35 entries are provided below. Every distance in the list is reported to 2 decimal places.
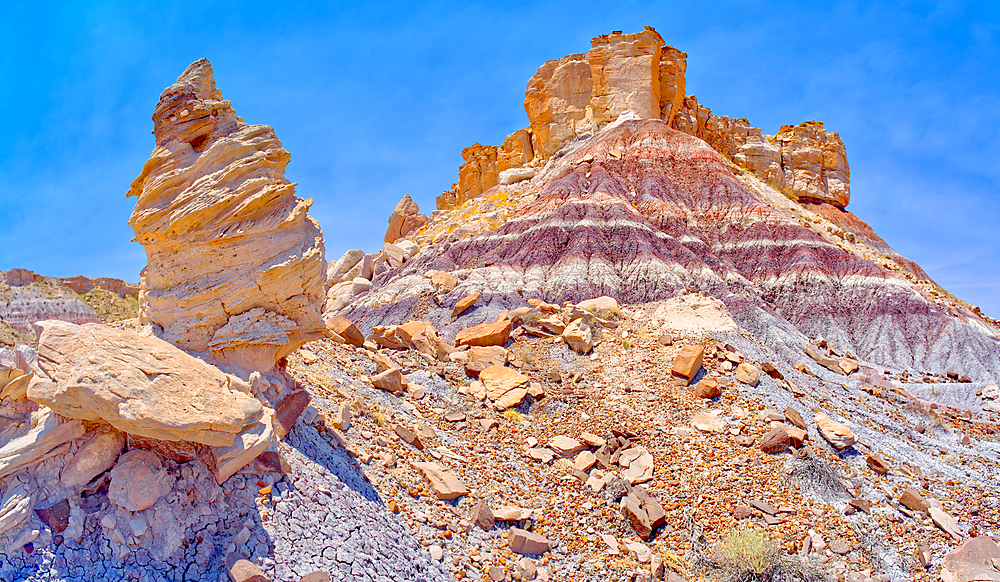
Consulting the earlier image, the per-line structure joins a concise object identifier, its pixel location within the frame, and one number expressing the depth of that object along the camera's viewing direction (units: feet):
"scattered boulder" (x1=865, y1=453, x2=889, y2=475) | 33.01
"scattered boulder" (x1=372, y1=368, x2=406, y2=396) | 35.76
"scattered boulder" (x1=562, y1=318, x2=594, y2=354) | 47.42
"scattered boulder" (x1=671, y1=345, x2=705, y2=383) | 39.70
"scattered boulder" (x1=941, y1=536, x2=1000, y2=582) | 25.06
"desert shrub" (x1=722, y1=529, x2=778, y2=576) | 24.67
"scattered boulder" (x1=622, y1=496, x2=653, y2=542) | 27.58
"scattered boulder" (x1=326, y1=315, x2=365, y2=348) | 42.32
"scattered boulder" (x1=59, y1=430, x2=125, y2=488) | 17.68
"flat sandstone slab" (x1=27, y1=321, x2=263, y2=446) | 17.20
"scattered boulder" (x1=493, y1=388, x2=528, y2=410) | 38.27
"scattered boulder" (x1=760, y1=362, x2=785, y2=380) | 42.86
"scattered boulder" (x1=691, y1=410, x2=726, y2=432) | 34.94
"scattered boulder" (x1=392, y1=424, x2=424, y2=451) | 30.04
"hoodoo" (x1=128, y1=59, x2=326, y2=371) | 25.43
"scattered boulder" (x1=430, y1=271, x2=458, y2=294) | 71.26
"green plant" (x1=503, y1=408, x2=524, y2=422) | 36.99
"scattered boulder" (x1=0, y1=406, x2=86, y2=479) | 16.83
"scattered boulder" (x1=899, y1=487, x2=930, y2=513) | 29.73
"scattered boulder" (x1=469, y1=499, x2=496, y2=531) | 25.50
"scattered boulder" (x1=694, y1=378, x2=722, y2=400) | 38.04
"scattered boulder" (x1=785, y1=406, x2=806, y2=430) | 35.02
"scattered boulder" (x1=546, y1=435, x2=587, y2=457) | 32.89
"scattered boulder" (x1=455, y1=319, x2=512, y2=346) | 48.96
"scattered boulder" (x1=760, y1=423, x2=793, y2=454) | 32.63
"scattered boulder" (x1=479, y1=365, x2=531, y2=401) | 39.71
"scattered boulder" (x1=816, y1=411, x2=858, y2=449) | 34.71
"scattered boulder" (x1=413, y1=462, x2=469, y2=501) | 26.40
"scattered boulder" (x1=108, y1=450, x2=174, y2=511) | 17.83
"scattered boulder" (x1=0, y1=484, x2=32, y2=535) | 15.94
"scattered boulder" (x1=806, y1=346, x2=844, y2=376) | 55.83
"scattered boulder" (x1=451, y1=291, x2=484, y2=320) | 63.57
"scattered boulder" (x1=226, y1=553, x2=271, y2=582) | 17.17
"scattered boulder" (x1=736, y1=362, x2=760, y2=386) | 39.81
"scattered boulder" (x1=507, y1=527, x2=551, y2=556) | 24.81
